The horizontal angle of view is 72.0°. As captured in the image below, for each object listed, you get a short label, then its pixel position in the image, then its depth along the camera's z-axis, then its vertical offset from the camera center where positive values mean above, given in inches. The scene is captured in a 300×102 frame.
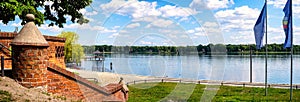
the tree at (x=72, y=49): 1287.5 +7.1
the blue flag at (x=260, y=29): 505.7 +54.1
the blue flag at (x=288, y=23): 419.0 +56.6
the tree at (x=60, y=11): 323.5 +74.0
